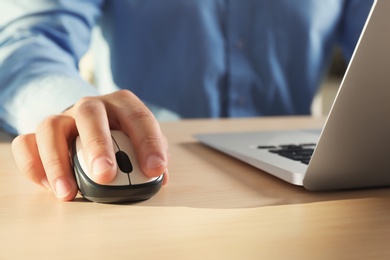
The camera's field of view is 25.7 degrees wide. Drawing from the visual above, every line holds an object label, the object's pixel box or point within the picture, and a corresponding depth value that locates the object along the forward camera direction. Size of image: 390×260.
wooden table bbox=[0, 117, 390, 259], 0.50
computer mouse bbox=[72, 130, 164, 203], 0.59
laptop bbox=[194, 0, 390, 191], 0.54
